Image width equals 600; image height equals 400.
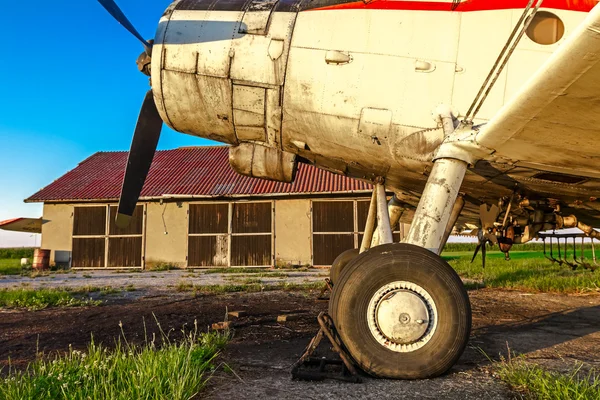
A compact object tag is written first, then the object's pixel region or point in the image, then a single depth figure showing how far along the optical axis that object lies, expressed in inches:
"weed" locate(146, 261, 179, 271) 614.9
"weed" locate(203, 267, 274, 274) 528.4
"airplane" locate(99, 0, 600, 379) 91.9
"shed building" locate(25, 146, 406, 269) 602.2
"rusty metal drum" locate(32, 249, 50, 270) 626.5
